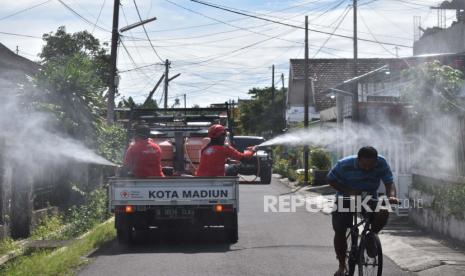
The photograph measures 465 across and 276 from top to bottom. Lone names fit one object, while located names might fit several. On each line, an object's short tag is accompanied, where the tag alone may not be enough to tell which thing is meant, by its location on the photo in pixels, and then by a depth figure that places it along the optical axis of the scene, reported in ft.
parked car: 104.17
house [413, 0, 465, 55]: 132.33
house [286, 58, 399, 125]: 170.50
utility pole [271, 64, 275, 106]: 195.68
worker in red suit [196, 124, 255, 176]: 39.93
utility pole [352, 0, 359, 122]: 72.13
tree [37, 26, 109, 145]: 51.83
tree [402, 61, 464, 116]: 49.78
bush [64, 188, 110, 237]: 46.59
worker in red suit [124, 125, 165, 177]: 40.86
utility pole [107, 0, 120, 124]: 76.51
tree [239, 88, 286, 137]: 205.26
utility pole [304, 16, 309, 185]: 100.12
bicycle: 25.17
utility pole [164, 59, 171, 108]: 176.96
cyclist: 26.73
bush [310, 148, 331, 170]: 100.94
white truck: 38.78
